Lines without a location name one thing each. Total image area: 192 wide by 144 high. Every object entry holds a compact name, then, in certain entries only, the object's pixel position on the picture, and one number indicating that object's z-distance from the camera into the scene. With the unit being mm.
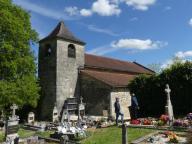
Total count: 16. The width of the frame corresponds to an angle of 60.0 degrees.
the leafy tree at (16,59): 12884
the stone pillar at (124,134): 6217
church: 16521
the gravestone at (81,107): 13153
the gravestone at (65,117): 13043
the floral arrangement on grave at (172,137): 6893
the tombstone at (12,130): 7853
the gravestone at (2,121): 12917
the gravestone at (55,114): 16450
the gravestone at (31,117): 15112
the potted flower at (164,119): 9475
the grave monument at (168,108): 10048
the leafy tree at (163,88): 12584
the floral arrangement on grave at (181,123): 8707
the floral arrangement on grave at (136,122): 9946
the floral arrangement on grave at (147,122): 9724
